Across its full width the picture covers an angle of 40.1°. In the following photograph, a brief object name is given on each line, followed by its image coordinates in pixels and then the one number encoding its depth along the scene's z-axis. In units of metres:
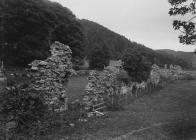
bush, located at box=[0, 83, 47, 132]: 17.47
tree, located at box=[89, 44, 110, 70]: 70.92
